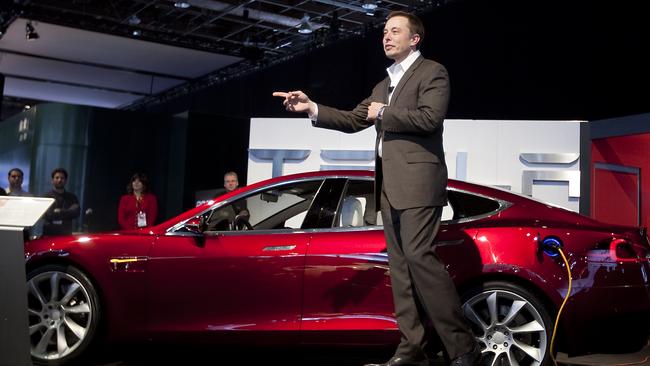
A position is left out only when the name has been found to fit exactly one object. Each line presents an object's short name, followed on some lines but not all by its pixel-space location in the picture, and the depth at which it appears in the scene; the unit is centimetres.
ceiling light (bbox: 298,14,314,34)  1294
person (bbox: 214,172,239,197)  799
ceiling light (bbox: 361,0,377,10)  1157
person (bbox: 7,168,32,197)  789
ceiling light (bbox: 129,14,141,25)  1277
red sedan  344
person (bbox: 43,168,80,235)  775
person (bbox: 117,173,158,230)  776
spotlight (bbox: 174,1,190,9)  1214
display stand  247
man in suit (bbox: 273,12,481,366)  307
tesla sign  657
